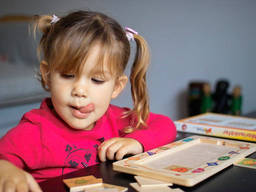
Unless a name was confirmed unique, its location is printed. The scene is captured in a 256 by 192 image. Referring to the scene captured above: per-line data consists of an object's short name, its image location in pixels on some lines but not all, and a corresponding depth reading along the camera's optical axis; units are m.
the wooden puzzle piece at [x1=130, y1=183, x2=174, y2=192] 0.53
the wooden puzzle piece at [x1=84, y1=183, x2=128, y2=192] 0.53
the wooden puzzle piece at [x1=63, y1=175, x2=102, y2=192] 0.53
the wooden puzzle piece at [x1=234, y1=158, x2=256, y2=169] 0.68
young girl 0.76
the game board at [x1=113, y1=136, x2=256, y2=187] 0.58
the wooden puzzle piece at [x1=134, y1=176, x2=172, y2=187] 0.55
